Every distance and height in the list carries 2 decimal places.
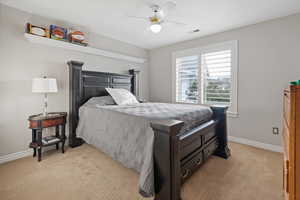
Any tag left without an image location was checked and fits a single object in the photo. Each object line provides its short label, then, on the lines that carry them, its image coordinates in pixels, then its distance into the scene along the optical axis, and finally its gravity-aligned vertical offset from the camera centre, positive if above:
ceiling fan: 2.07 +1.38
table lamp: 2.18 +0.23
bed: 1.24 -0.42
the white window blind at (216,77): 3.15 +0.54
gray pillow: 2.76 -0.03
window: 3.09 +0.61
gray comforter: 1.30 -0.40
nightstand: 2.17 -0.43
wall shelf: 2.38 +1.09
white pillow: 2.88 +0.06
